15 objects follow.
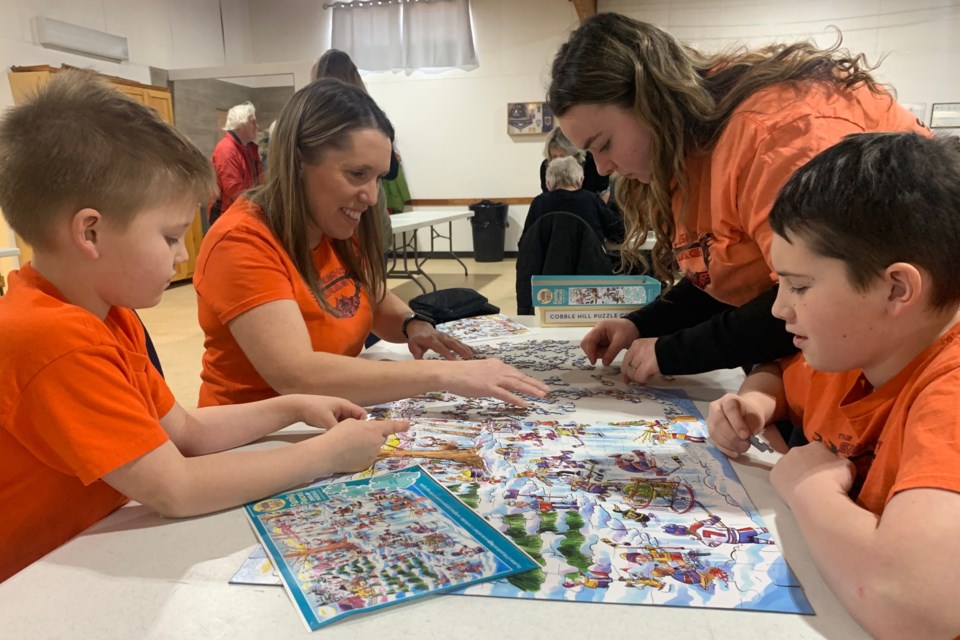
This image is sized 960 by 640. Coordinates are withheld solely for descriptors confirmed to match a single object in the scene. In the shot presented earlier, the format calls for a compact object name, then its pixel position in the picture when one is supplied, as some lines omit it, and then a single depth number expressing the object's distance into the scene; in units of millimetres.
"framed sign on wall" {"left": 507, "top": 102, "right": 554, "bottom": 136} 7270
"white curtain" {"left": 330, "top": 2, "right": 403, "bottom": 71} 7422
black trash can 7438
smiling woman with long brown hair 1182
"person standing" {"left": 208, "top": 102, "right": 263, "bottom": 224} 5234
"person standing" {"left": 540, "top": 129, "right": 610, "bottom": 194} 3678
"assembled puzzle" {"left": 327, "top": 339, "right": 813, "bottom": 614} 664
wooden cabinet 4941
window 7305
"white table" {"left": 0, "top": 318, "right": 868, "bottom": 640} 604
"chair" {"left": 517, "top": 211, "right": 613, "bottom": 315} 2934
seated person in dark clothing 3043
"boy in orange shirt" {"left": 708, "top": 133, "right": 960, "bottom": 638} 572
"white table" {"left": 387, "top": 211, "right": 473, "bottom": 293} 4902
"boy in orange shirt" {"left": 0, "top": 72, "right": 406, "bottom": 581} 735
